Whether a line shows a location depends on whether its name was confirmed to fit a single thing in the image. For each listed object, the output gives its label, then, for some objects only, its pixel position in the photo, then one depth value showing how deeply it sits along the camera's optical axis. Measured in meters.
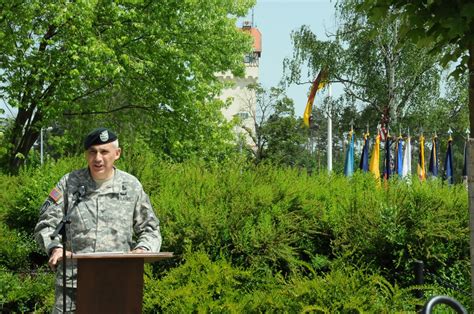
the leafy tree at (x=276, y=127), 59.16
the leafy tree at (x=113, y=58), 21.22
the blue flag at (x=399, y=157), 32.62
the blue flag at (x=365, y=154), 31.02
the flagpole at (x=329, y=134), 40.66
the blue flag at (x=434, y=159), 33.89
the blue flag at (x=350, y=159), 30.05
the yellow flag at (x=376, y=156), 31.02
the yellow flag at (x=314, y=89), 40.38
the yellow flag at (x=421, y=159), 33.56
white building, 61.06
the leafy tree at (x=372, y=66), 42.69
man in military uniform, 5.02
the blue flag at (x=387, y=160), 31.52
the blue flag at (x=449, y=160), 32.47
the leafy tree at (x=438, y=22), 4.72
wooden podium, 4.68
